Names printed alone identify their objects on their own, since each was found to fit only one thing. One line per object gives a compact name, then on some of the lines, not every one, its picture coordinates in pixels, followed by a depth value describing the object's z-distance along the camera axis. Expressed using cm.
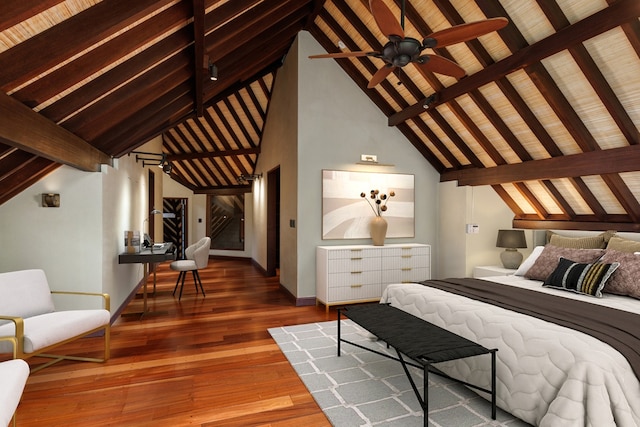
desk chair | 538
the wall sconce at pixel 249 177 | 837
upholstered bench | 207
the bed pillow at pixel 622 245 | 342
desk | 448
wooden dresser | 468
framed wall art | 514
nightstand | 476
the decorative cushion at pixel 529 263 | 392
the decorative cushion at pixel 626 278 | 293
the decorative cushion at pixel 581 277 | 301
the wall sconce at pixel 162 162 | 547
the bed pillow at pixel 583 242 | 388
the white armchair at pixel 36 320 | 248
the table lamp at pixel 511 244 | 488
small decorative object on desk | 471
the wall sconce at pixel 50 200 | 361
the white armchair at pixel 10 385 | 162
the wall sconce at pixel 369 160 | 534
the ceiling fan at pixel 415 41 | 216
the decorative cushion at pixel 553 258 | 343
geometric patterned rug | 221
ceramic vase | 514
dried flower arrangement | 524
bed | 178
